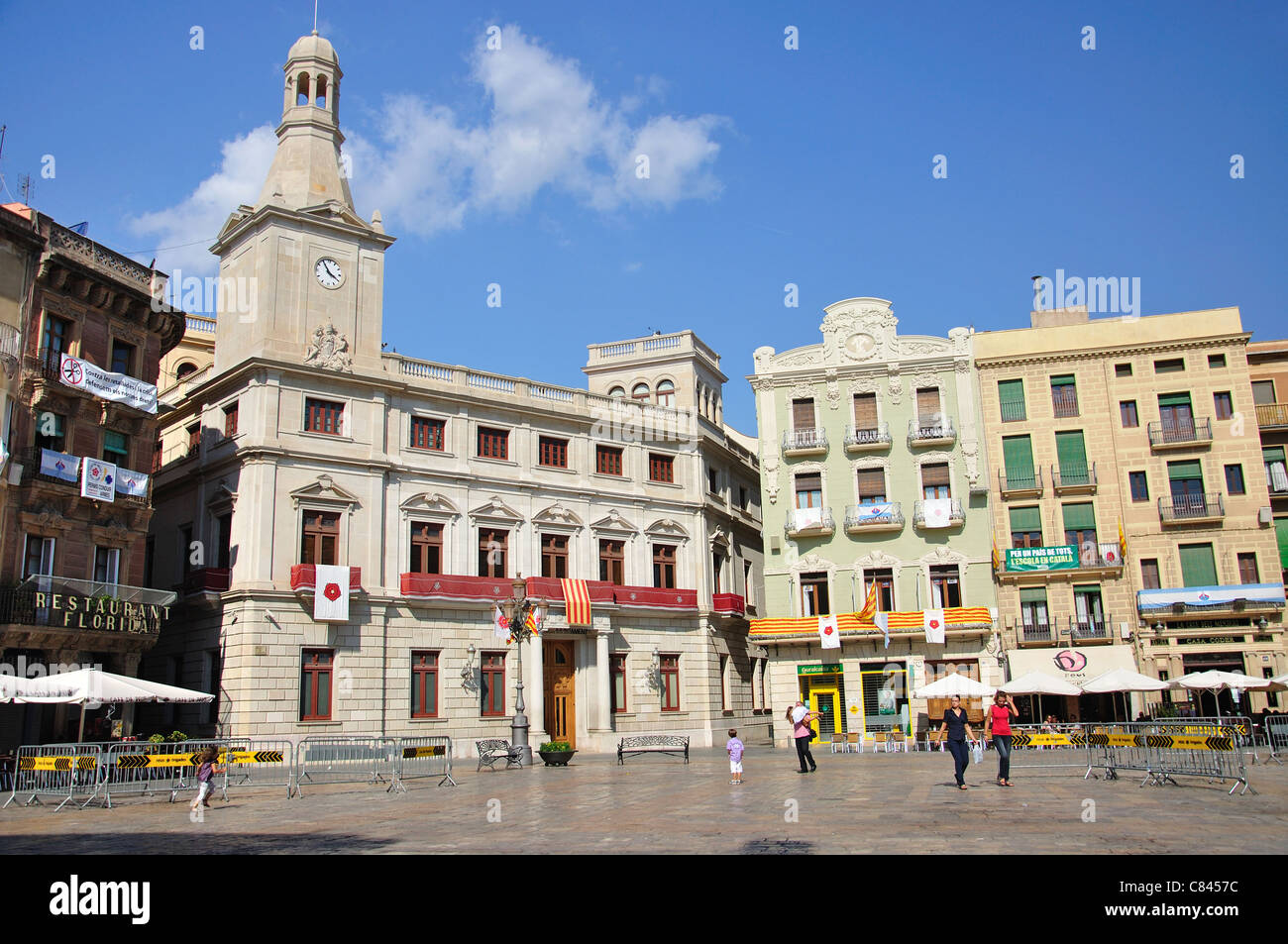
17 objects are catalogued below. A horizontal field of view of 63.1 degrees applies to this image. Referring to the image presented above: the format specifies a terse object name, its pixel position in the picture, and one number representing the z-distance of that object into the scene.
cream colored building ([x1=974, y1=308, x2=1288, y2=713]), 37.59
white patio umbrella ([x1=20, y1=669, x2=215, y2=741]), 22.20
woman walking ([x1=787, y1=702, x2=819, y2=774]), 23.98
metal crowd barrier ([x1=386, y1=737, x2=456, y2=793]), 23.30
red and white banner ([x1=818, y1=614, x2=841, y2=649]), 39.94
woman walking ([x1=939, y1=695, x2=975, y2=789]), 19.62
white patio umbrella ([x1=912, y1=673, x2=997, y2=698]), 30.94
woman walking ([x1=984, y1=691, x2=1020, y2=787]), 19.70
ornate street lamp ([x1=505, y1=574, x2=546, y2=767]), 30.14
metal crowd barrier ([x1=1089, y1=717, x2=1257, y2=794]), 19.66
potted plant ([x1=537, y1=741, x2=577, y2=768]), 30.28
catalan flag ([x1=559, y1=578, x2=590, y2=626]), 39.44
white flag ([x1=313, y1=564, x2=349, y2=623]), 34.44
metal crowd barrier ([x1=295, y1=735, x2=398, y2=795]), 23.17
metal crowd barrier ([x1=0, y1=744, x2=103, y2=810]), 21.23
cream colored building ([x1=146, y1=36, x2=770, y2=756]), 34.94
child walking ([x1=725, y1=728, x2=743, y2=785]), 22.00
